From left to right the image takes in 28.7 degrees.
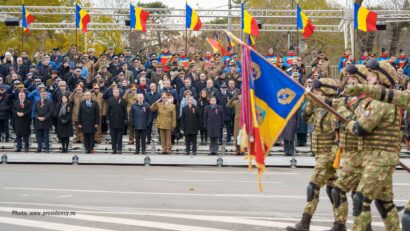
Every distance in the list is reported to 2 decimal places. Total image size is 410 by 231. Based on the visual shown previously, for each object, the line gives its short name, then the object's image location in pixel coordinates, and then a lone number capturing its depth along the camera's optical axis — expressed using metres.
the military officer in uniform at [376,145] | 9.26
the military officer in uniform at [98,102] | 23.78
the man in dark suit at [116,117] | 22.41
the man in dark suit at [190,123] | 22.25
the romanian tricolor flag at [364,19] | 26.03
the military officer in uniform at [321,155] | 10.99
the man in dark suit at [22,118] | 22.91
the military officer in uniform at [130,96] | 23.08
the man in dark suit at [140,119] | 22.19
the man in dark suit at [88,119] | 22.44
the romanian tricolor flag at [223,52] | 31.35
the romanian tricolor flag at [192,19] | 27.80
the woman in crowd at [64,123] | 22.62
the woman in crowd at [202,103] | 22.78
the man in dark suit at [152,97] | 23.08
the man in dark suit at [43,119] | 22.62
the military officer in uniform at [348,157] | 10.05
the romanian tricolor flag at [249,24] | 25.38
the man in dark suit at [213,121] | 22.09
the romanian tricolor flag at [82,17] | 27.94
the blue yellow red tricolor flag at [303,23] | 26.62
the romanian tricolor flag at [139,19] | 27.48
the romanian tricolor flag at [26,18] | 29.05
